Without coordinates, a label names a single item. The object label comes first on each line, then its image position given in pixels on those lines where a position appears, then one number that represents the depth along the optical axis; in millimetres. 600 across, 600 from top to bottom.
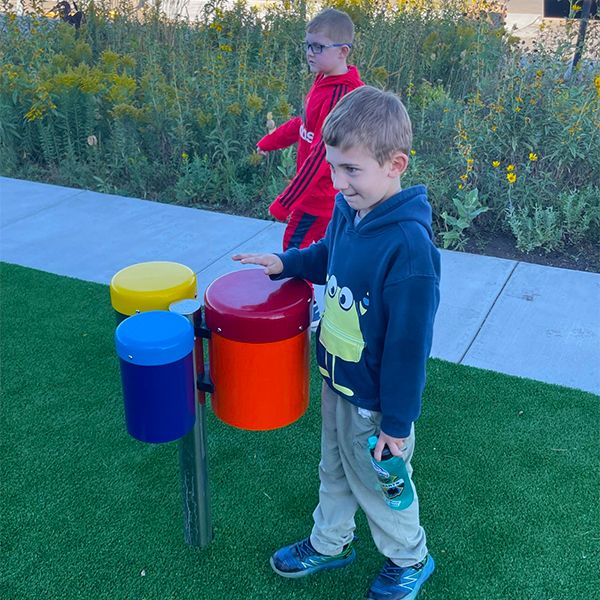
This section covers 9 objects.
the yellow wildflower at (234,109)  6005
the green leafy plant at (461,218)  4945
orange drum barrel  2068
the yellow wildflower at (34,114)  6301
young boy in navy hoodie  1836
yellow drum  2090
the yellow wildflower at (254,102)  5961
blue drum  1854
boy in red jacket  3400
